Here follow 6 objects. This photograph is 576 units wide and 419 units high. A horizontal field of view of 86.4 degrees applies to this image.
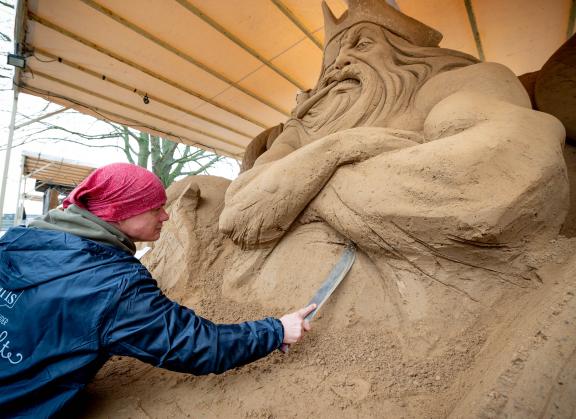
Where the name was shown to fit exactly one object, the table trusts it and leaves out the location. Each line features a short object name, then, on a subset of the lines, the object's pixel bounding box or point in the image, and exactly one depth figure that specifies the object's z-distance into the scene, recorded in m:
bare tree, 8.31
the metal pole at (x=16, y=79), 2.35
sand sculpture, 0.77
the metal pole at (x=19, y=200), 7.75
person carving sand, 0.78
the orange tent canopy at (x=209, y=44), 2.47
